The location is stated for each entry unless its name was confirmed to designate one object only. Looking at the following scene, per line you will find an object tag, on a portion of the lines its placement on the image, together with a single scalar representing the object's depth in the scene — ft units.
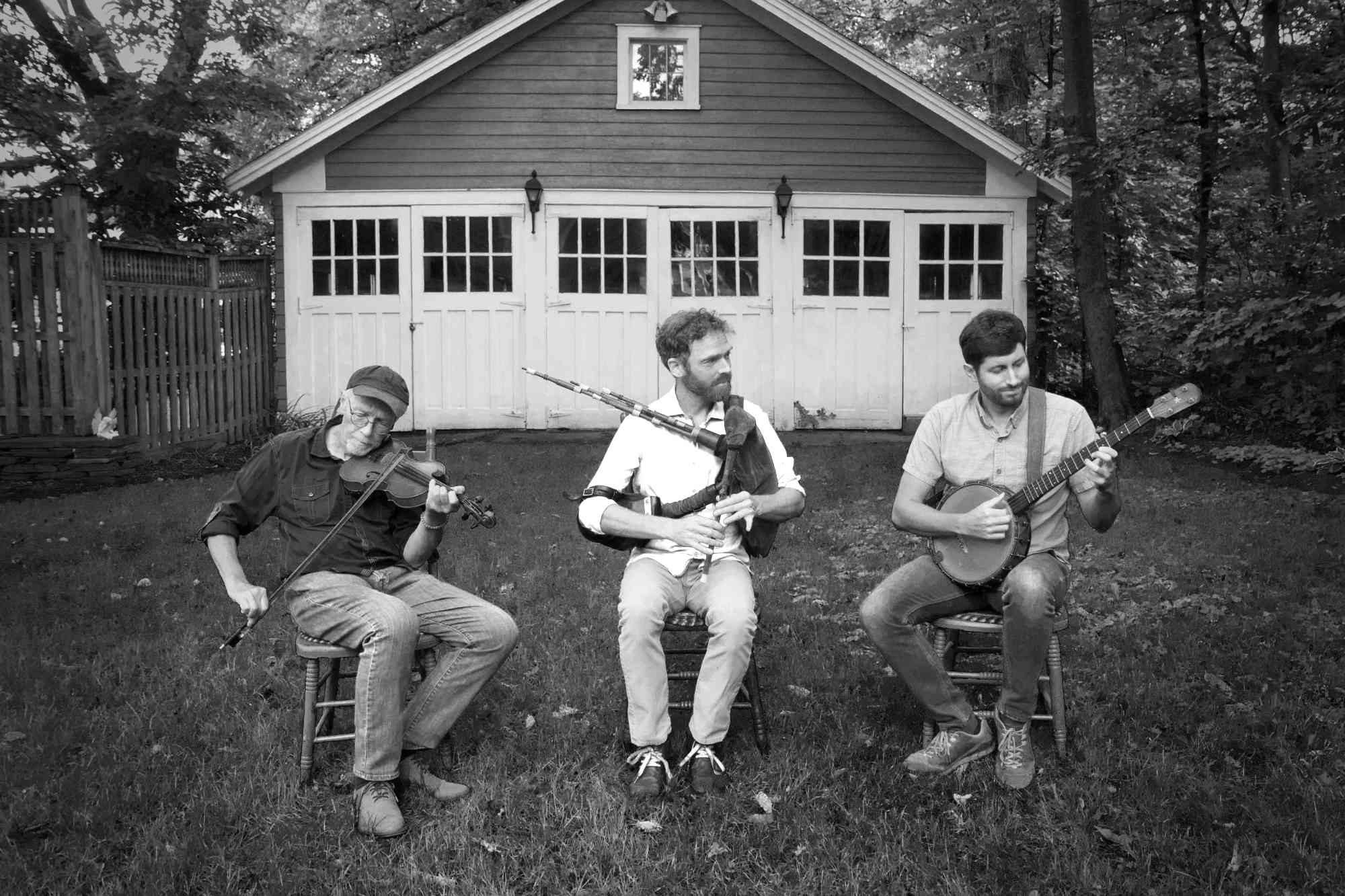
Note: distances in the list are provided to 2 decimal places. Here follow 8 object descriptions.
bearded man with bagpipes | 13.24
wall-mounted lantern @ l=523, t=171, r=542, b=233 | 42.96
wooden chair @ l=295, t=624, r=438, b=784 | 12.87
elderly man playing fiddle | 12.45
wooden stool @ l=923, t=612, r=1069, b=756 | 13.46
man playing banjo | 13.05
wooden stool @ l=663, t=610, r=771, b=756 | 13.96
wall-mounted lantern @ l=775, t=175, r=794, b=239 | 43.45
